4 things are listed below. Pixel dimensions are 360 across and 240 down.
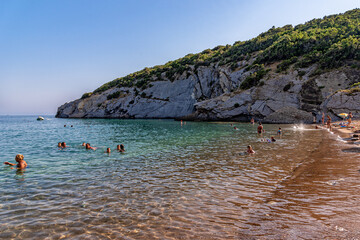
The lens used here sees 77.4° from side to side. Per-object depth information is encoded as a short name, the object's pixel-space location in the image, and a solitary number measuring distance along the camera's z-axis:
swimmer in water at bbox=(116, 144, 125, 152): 19.96
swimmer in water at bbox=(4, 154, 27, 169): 13.56
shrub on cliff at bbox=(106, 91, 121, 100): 108.44
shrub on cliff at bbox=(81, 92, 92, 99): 122.14
